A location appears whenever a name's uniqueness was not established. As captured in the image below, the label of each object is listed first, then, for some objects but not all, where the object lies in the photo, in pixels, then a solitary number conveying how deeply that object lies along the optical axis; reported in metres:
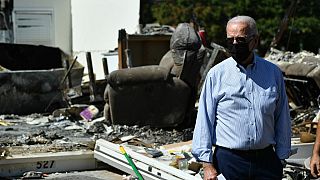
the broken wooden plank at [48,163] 7.03
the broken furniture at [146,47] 14.15
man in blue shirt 3.59
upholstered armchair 9.65
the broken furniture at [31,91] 11.95
